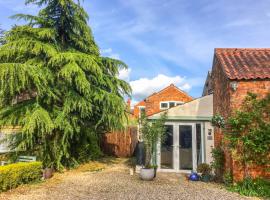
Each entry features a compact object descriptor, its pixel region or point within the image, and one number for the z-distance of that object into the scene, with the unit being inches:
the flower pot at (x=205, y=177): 455.9
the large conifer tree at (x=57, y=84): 474.9
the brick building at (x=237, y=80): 395.5
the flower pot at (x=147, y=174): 438.0
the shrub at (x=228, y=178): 398.6
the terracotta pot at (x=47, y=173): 454.0
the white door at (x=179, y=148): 526.6
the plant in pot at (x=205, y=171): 457.8
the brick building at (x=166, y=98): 1328.7
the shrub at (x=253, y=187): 348.8
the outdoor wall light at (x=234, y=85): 395.9
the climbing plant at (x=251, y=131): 374.6
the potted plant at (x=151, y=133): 466.0
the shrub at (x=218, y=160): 441.4
